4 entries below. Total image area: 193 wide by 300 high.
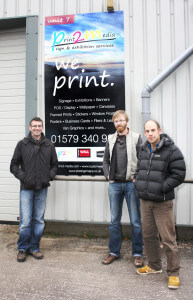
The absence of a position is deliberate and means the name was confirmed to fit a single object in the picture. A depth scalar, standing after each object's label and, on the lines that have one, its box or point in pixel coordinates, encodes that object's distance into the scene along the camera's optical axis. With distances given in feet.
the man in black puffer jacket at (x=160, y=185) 9.59
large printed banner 14.62
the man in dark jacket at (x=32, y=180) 12.11
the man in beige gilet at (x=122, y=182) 11.54
